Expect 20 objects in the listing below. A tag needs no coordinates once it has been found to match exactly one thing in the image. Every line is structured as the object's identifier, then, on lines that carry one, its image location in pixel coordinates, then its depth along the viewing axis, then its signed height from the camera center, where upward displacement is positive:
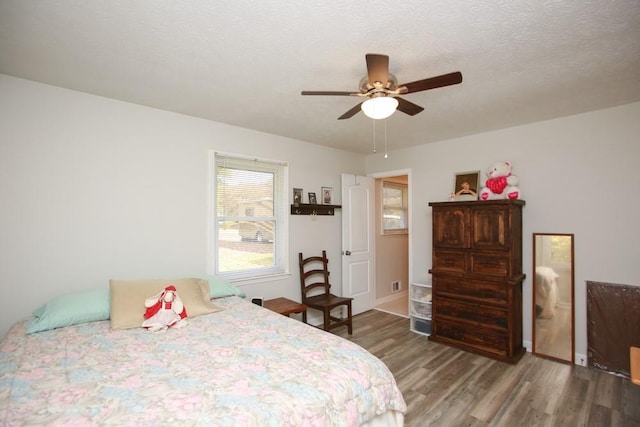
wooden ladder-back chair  3.59 -0.95
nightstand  3.16 -0.95
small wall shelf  3.85 +0.13
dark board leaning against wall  2.71 -0.97
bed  1.17 -0.75
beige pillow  2.15 -0.62
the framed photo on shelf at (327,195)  4.24 +0.34
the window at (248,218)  3.32 +0.01
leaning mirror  3.04 -0.80
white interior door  4.39 -0.33
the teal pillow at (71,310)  2.03 -0.65
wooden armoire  3.03 -0.61
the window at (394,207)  5.30 +0.22
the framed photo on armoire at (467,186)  3.57 +0.41
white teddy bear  3.26 +0.39
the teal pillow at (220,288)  2.81 -0.66
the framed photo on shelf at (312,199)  4.05 +0.27
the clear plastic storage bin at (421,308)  3.76 -1.13
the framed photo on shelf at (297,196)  3.88 +0.30
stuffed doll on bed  2.11 -0.68
